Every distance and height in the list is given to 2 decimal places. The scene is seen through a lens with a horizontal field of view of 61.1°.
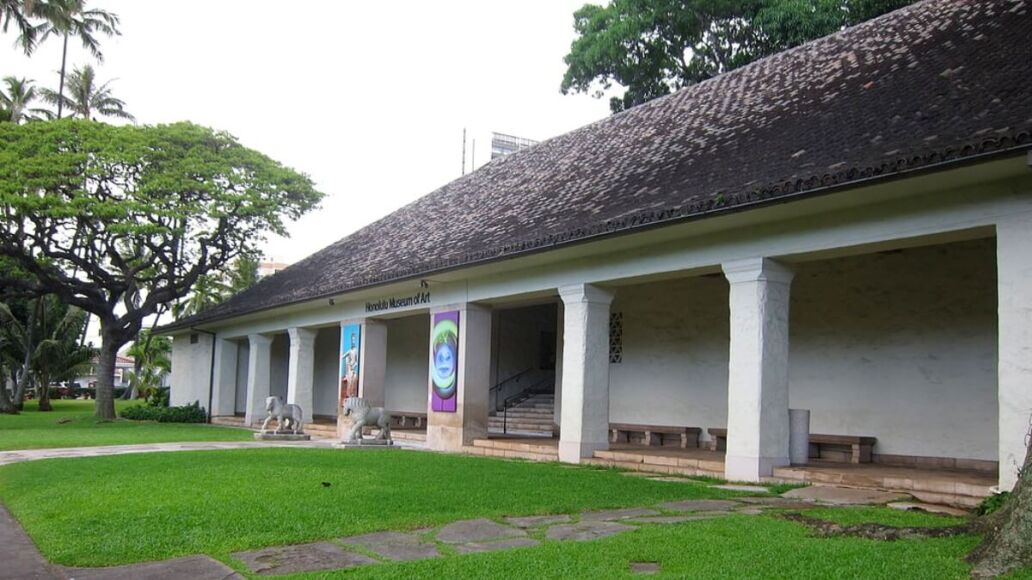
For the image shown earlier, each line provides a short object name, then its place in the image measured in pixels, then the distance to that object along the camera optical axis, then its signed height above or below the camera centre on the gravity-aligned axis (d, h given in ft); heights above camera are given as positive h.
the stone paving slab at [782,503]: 26.91 -3.69
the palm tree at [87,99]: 122.93 +37.41
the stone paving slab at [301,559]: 18.38 -4.13
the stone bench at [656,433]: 51.78 -3.17
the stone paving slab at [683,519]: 23.79 -3.74
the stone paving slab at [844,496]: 27.91 -3.58
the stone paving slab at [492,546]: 19.96 -3.94
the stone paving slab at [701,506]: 26.30 -3.77
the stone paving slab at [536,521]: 23.57 -3.92
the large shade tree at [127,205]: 75.41 +14.48
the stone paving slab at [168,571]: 17.74 -4.23
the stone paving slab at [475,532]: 21.48 -3.96
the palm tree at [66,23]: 71.82 +35.11
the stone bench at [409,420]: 76.84 -4.18
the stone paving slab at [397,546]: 19.48 -4.03
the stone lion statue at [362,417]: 54.13 -2.76
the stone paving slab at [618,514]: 24.70 -3.86
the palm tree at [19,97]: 118.21 +36.77
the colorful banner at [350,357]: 65.77 +1.09
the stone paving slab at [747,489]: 31.42 -3.81
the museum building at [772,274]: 29.66 +5.44
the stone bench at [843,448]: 42.14 -3.00
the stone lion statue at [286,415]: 63.52 -3.30
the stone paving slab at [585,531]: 21.59 -3.85
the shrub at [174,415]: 92.68 -5.16
